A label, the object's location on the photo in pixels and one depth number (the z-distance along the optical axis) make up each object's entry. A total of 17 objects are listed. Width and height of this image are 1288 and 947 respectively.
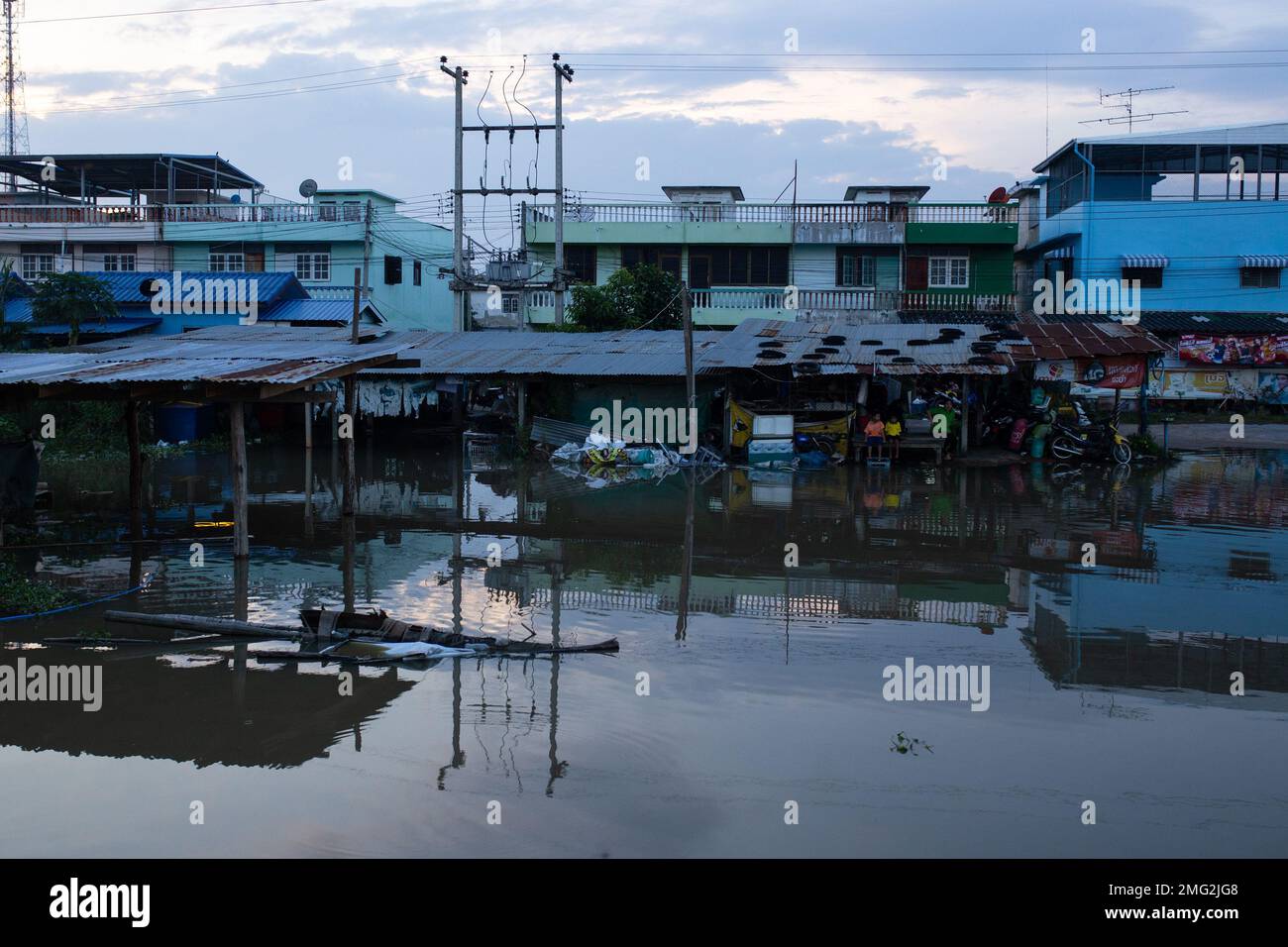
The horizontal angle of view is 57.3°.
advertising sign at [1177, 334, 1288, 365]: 33.03
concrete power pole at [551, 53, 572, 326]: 31.12
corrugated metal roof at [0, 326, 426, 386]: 13.93
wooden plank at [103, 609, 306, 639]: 9.84
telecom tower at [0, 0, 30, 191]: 41.97
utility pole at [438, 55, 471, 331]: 31.62
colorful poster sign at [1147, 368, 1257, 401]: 33.62
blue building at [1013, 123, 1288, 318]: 34.19
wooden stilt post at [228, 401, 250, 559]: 13.37
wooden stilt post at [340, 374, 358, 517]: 15.86
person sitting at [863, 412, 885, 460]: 24.02
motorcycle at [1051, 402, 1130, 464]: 23.58
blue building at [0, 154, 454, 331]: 36.22
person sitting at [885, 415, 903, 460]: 24.08
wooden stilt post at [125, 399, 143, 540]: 16.73
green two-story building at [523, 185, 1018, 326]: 34.78
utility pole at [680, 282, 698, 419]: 23.55
